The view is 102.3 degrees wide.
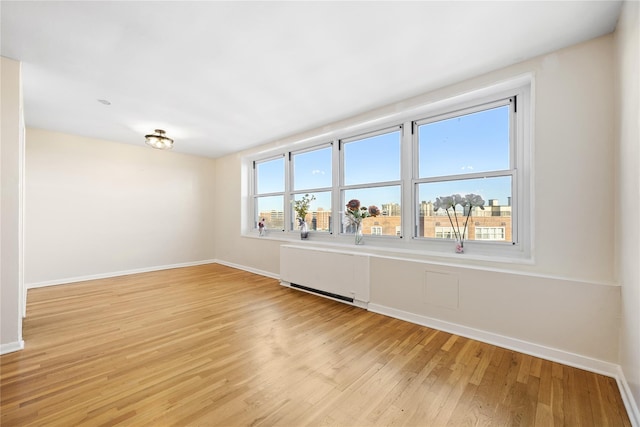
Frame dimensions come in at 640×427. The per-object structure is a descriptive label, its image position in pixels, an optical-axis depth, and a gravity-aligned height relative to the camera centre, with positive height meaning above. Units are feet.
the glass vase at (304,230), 15.61 -1.07
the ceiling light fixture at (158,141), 14.01 +3.91
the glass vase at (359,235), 12.77 -1.11
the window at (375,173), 11.97 +1.98
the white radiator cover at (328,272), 11.31 -2.92
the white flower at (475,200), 9.54 +0.48
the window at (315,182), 14.89 +1.84
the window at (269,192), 17.97 +1.46
